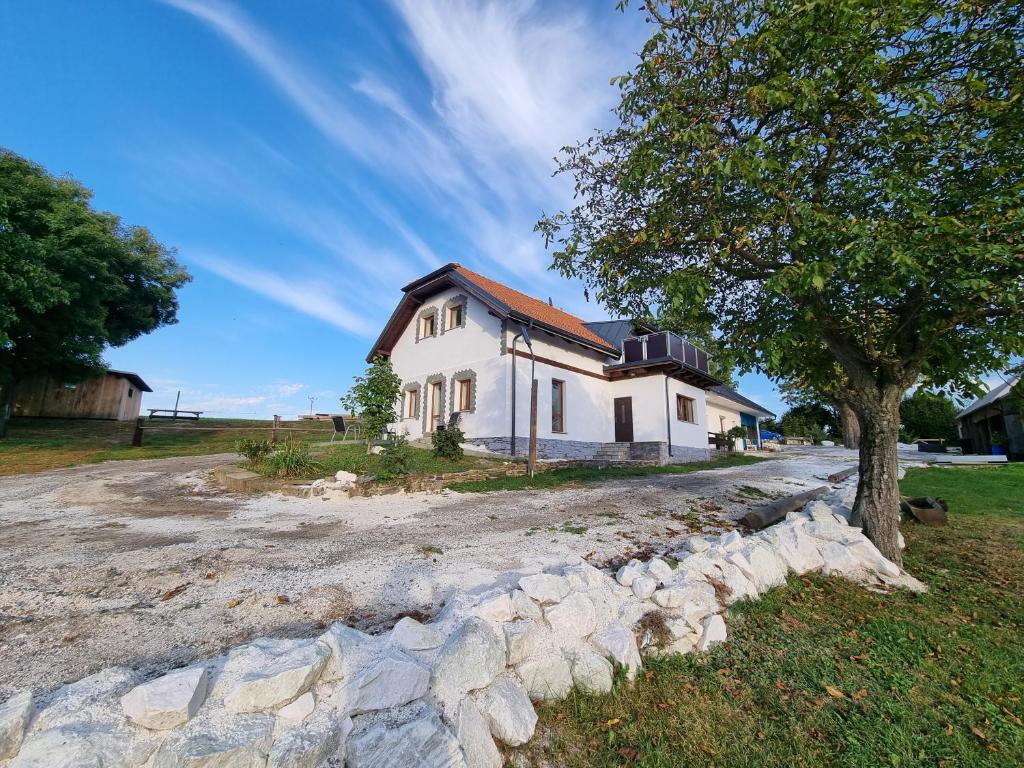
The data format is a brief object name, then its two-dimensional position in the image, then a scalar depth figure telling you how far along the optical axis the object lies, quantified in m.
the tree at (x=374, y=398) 12.80
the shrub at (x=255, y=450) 9.93
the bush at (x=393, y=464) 8.27
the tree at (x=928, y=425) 32.69
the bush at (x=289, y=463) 8.70
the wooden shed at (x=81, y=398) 21.98
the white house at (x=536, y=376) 13.79
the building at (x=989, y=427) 19.84
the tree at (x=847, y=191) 3.87
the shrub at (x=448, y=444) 11.09
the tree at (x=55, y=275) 13.20
